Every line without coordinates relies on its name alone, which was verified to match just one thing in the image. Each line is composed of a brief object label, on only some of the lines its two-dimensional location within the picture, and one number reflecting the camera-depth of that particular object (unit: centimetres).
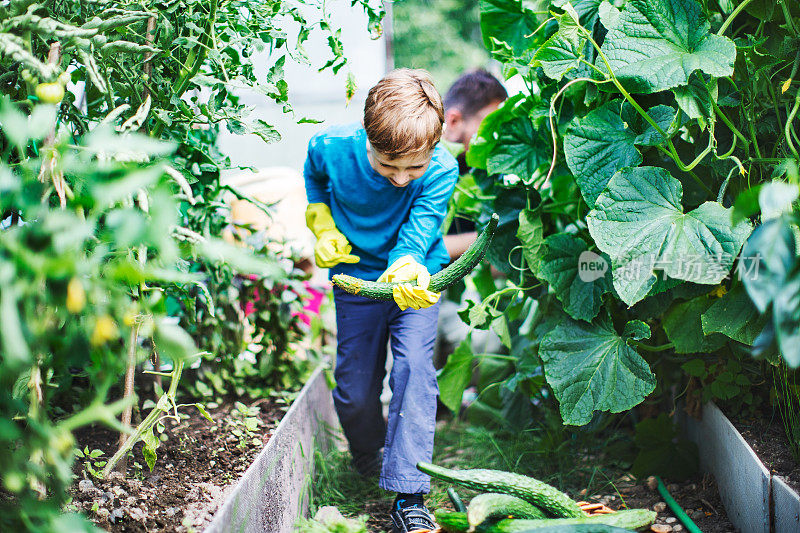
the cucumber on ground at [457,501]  151
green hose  175
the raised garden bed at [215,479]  142
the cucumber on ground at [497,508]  138
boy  185
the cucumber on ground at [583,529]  134
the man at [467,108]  302
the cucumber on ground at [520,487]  157
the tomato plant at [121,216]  88
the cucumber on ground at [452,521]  144
